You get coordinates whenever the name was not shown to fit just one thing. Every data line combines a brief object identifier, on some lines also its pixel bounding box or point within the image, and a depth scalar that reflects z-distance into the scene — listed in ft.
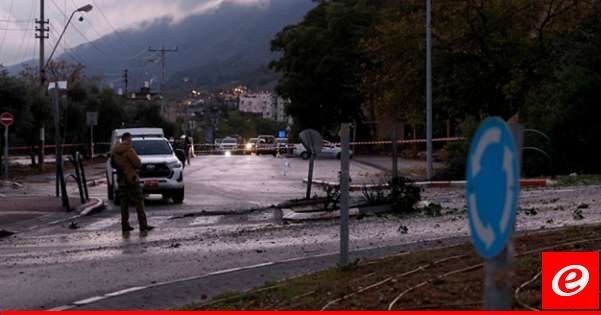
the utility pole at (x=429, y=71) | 107.86
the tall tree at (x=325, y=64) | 226.58
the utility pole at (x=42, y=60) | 149.79
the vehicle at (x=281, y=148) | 245.24
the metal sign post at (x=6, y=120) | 112.37
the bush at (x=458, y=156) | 110.83
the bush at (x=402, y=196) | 66.44
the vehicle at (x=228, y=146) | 284.82
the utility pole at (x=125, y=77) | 398.83
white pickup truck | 86.69
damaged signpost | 67.37
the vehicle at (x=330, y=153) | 209.67
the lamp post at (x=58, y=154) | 78.38
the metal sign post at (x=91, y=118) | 135.95
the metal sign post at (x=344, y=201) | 36.63
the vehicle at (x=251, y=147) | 265.58
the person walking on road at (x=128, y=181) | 60.80
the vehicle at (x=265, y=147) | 259.19
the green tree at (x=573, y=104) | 105.50
